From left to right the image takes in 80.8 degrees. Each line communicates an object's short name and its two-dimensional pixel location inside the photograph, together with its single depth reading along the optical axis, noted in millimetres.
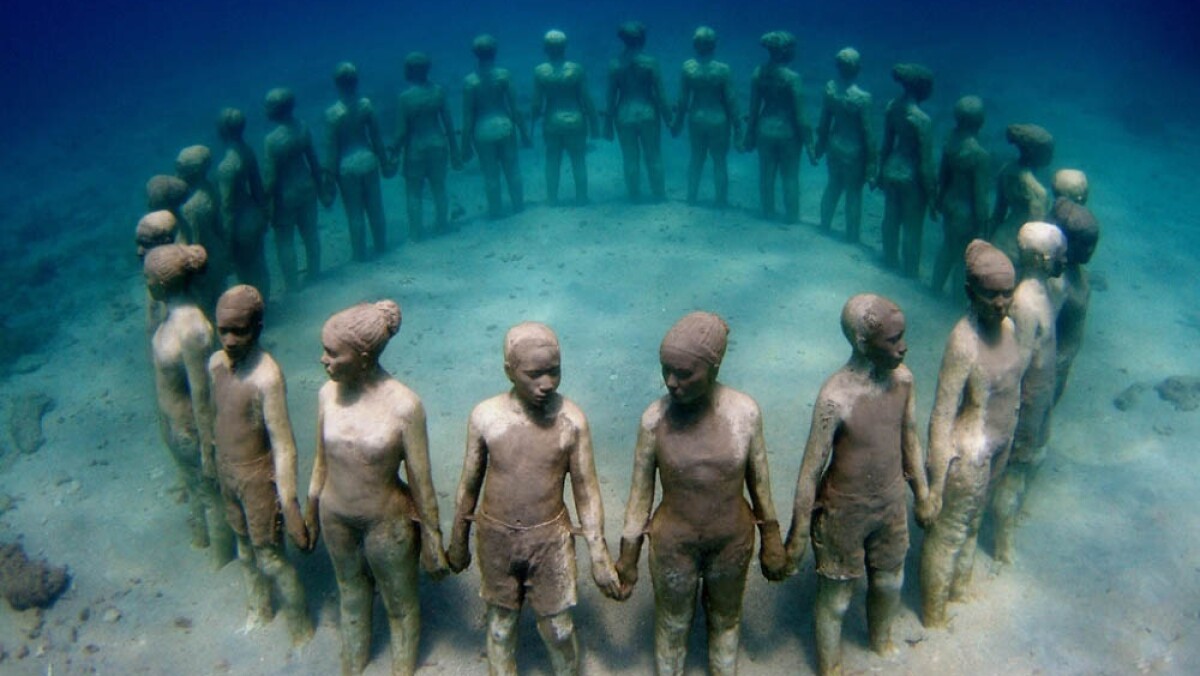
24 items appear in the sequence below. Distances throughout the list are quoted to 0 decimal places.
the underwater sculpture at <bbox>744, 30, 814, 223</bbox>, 9578
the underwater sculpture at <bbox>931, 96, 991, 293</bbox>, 7562
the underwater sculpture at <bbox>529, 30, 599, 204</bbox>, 10648
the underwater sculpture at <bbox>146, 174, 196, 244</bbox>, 6242
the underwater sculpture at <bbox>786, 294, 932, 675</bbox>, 3600
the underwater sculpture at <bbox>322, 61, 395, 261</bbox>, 9445
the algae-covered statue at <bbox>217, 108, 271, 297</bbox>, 8023
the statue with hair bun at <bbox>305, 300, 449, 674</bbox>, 3613
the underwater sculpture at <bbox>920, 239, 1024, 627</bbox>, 4027
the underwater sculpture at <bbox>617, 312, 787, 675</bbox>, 3348
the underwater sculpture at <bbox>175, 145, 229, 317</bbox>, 7125
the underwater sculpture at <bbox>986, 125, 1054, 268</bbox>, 6305
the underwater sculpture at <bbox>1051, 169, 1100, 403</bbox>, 5086
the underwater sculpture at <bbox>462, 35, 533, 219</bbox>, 10484
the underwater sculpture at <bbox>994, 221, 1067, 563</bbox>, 4367
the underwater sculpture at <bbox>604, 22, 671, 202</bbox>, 10508
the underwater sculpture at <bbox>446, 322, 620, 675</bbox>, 3574
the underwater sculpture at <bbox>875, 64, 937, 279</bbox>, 8195
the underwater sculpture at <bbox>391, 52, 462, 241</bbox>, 10055
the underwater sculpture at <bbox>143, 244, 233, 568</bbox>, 4383
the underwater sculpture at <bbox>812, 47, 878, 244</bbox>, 9070
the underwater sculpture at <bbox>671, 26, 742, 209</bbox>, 10188
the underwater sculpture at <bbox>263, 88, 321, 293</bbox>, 8719
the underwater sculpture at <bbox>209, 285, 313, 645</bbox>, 3885
